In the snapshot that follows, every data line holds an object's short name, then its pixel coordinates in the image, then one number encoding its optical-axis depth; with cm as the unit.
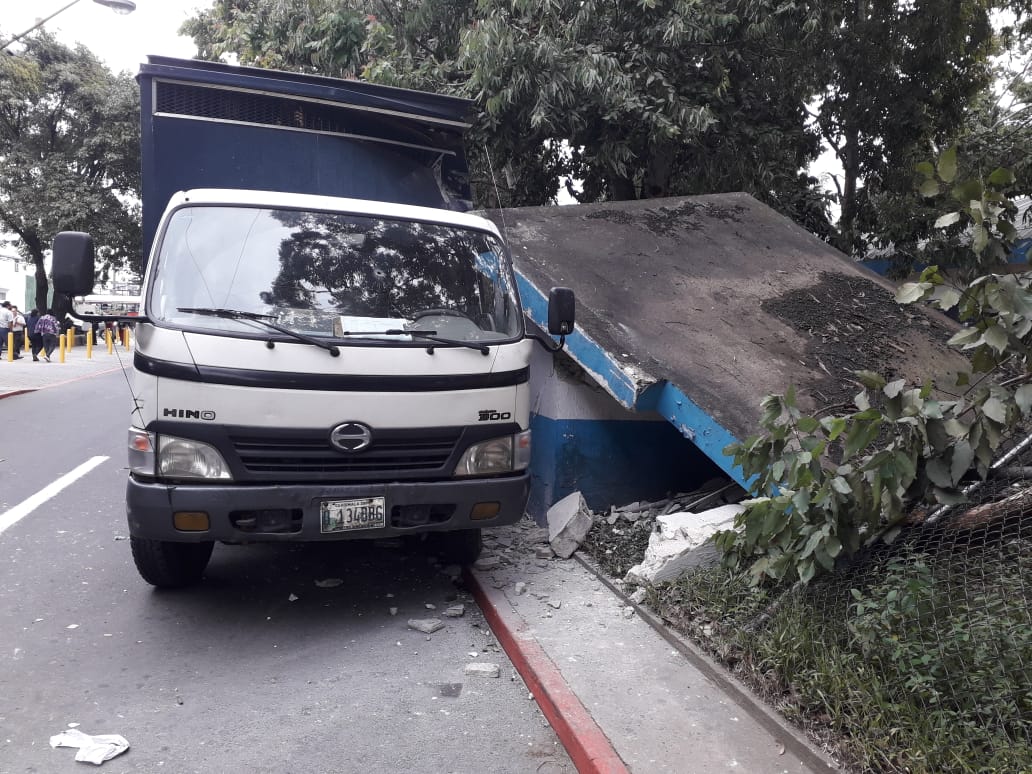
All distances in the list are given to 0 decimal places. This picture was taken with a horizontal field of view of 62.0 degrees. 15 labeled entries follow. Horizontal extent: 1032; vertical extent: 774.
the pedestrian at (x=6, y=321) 2234
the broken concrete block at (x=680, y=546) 480
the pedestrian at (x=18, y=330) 2258
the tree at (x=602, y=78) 900
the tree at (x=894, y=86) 1094
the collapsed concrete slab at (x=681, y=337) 525
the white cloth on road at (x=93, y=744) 323
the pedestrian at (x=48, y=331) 2217
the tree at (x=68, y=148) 2925
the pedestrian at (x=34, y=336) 2225
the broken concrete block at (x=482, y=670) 412
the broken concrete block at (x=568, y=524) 568
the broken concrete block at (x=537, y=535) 598
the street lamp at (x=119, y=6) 1308
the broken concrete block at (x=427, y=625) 460
